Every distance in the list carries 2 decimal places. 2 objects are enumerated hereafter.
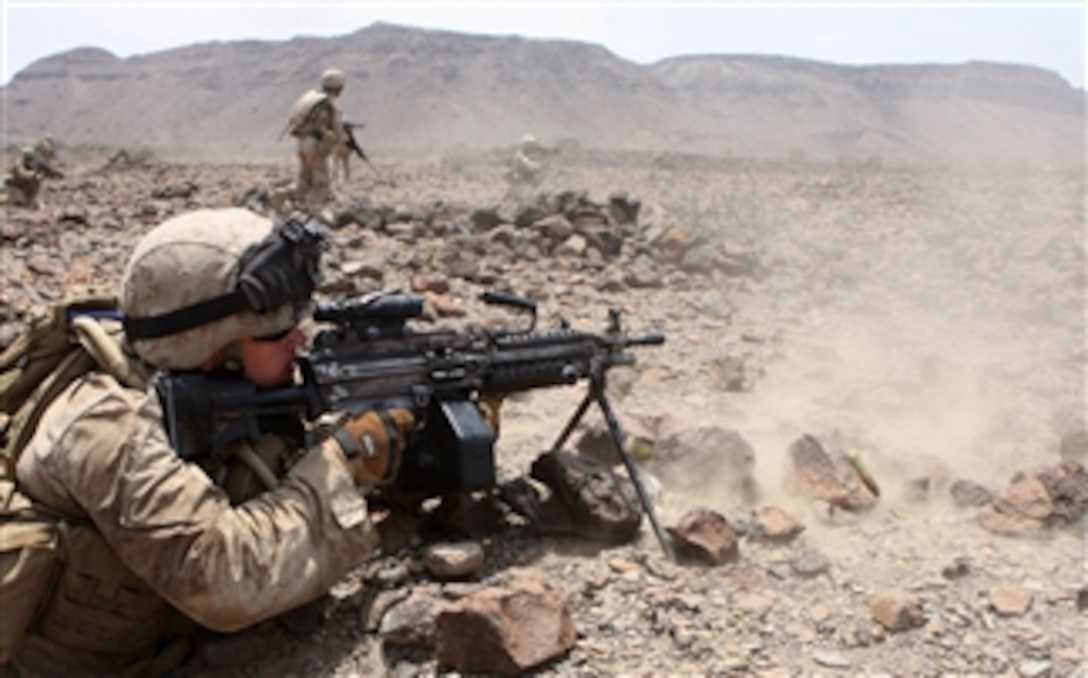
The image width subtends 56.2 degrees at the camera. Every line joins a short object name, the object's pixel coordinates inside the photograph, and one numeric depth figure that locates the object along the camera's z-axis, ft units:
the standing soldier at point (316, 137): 40.78
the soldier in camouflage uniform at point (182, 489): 7.92
